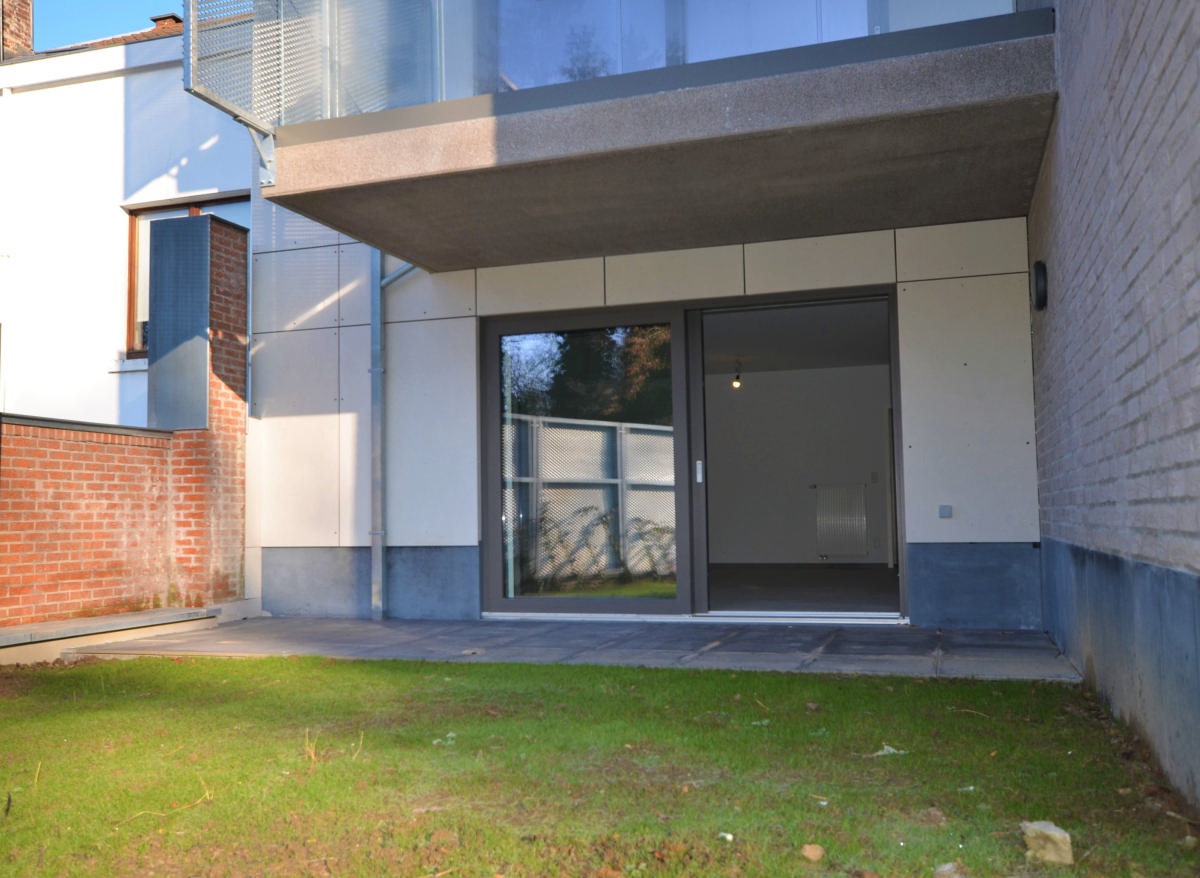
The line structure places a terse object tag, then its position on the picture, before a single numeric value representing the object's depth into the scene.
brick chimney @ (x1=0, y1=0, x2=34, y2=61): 11.06
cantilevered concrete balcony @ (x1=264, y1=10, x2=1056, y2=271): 5.21
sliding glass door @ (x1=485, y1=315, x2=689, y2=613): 7.92
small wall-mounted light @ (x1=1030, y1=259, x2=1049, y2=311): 6.18
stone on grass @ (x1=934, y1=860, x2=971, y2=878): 2.48
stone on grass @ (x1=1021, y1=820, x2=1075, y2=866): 2.55
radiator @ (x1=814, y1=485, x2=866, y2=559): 14.43
